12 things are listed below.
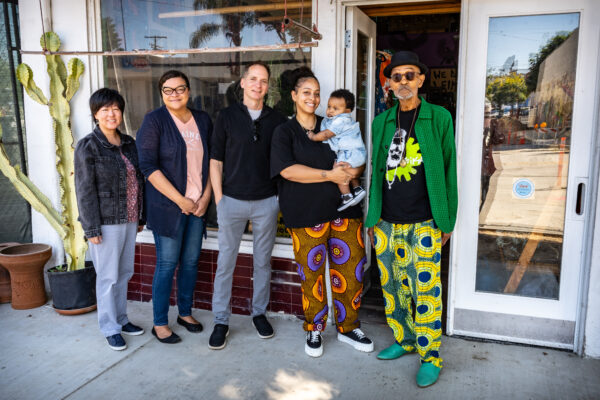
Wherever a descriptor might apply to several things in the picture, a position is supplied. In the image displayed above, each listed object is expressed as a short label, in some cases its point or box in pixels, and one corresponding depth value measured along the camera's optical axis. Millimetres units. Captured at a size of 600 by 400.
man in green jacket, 2955
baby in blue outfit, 3162
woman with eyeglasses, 3430
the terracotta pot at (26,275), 4215
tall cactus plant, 4176
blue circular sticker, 3405
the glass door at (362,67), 3781
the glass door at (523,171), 3238
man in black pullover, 3375
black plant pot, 4074
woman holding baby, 3174
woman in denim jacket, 3369
